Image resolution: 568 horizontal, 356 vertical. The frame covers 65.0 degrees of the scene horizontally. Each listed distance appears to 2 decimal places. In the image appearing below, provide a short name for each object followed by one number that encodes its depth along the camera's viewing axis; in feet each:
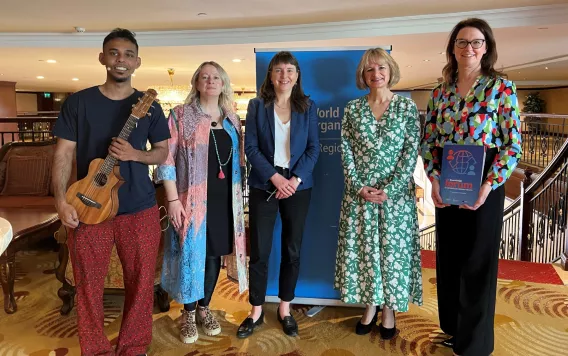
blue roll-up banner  9.18
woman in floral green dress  7.68
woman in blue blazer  7.99
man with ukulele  6.51
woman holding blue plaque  6.57
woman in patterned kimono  7.88
